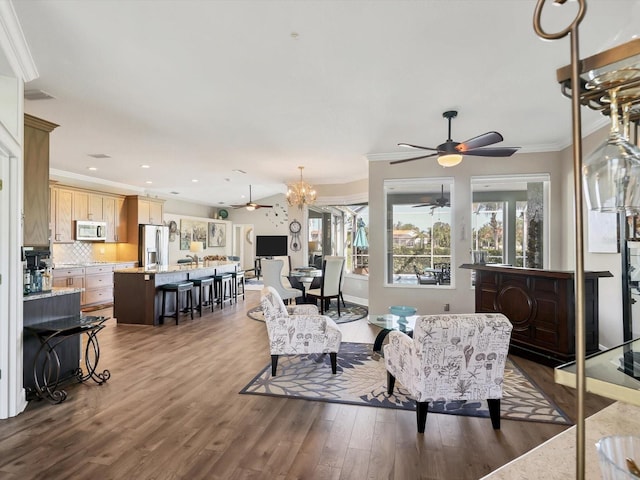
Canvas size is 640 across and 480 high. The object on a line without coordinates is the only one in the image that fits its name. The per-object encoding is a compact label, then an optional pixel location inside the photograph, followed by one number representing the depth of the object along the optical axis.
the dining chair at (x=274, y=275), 6.23
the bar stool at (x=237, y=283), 8.02
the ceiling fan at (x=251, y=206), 8.41
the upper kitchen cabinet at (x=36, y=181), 3.10
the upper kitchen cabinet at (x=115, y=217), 7.74
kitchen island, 5.71
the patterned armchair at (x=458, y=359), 2.32
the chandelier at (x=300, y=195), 7.12
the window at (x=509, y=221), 5.59
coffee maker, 3.05
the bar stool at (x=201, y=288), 6.53
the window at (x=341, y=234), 8.09
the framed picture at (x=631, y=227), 1.41
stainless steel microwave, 7.03
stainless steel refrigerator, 8.25
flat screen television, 11.65
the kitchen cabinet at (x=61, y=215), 6.58
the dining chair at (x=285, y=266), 11.01
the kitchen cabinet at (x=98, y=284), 6.90
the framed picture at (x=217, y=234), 12.50
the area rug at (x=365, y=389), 2.80
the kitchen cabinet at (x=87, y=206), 7.03
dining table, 6.48
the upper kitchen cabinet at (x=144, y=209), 8.26
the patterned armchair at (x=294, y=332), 3.43
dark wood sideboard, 3.66
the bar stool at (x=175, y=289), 5.79
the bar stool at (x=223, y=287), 7.35
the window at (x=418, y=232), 5.89
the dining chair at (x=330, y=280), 6.34
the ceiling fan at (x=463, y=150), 3.39
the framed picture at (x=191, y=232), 11.12
